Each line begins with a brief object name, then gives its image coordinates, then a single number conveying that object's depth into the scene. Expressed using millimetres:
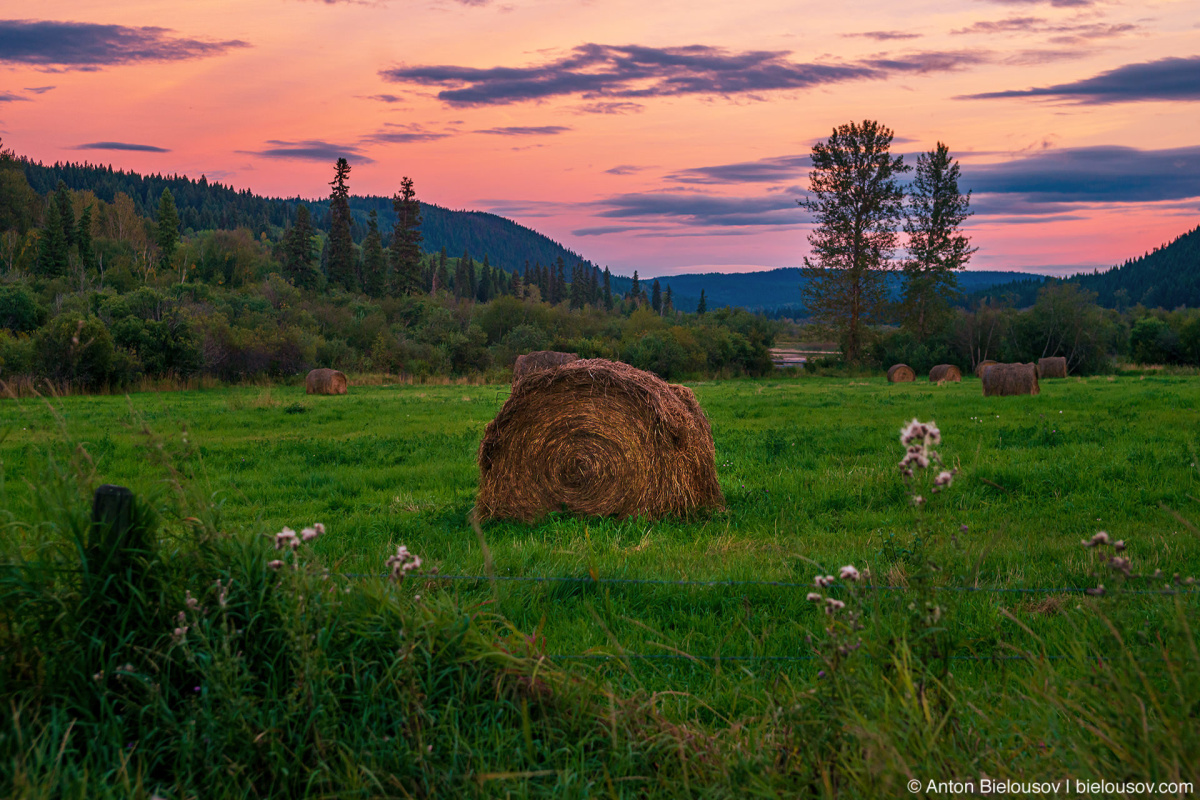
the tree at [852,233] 51469
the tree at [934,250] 55209
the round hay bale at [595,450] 8164
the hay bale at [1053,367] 36875
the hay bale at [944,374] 38844
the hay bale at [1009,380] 23797
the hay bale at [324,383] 28953
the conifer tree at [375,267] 91438
